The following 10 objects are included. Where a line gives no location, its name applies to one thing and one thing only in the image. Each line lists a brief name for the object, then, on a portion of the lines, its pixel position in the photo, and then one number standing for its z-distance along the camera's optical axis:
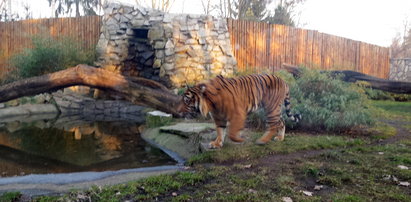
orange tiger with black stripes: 4.55
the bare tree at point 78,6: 27.27
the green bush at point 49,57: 12.82
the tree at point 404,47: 27.23
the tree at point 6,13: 26.67
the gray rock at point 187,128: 6.18
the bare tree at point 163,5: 25.35
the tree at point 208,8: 26.28
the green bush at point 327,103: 6.59
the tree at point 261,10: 23.03
